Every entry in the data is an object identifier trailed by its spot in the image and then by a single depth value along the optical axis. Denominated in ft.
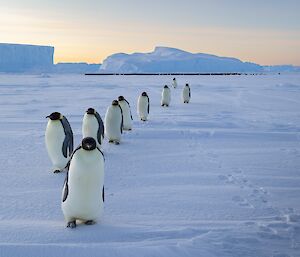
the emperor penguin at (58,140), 17.08
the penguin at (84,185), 10.93
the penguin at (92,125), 20.45
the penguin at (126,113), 27.37
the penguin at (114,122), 23.38
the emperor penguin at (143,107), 33.91
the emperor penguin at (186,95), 52.34
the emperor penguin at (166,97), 47.08
